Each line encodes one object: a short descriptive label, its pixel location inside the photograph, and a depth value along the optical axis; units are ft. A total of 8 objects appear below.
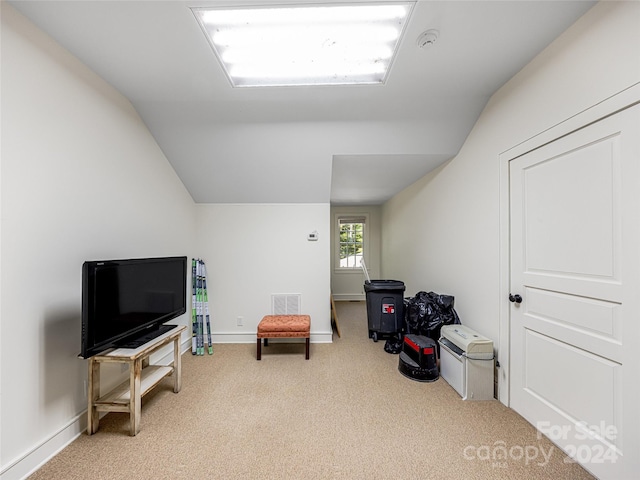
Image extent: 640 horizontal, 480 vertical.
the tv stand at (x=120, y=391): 5.20
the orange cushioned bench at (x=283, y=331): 9.02
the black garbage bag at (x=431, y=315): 8.61
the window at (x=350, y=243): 19.52
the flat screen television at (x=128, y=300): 4.89
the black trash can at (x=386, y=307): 10.45
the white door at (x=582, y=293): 3.98
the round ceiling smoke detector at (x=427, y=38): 4.76
